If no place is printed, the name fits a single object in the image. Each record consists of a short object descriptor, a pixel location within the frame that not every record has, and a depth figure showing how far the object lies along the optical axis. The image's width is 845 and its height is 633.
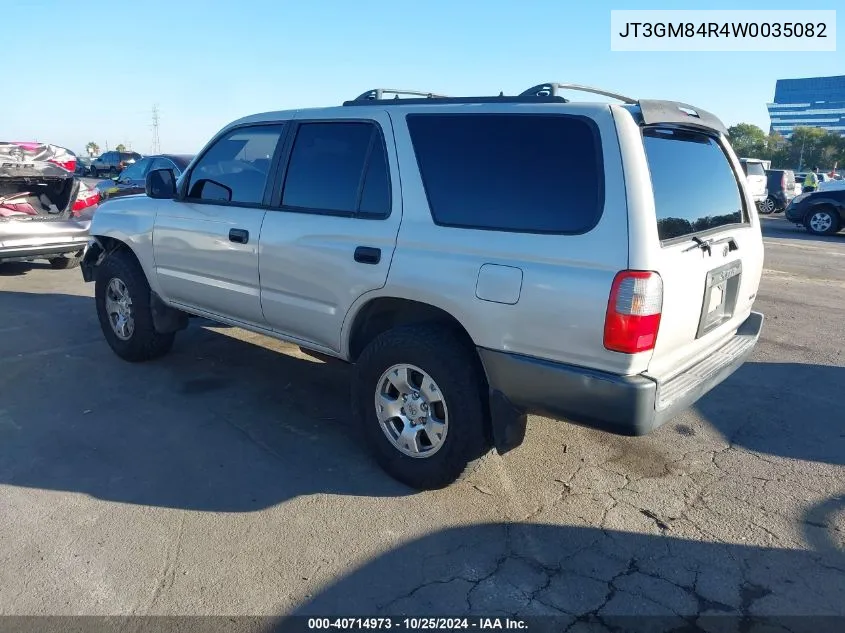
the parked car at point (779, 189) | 21.94
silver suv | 2.79
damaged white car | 7.92
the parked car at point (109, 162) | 29.61
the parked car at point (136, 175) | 11.70
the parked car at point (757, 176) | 19.22
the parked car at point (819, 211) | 16.31
